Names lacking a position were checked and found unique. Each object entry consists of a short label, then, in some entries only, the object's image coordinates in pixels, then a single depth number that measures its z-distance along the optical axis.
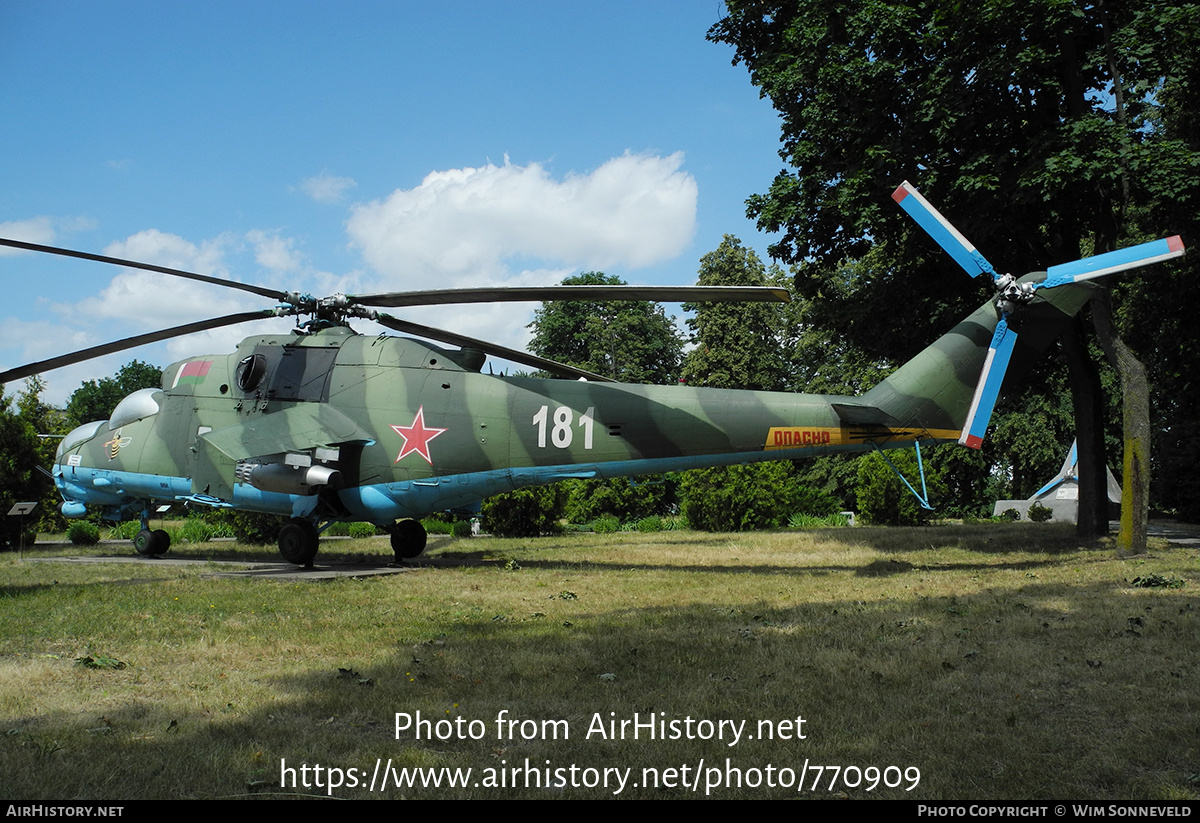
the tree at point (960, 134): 13.98
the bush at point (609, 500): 32.38
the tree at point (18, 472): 20.39
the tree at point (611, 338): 50.50
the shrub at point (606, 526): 27.27
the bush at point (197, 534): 22.45
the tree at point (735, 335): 44.69
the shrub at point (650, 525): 26.83
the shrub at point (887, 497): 27.59
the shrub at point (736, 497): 25.20
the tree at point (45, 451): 22.06
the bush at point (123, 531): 26.61
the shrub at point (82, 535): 21.33
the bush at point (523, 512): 23.08
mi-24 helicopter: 12.16
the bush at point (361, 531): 23.81
